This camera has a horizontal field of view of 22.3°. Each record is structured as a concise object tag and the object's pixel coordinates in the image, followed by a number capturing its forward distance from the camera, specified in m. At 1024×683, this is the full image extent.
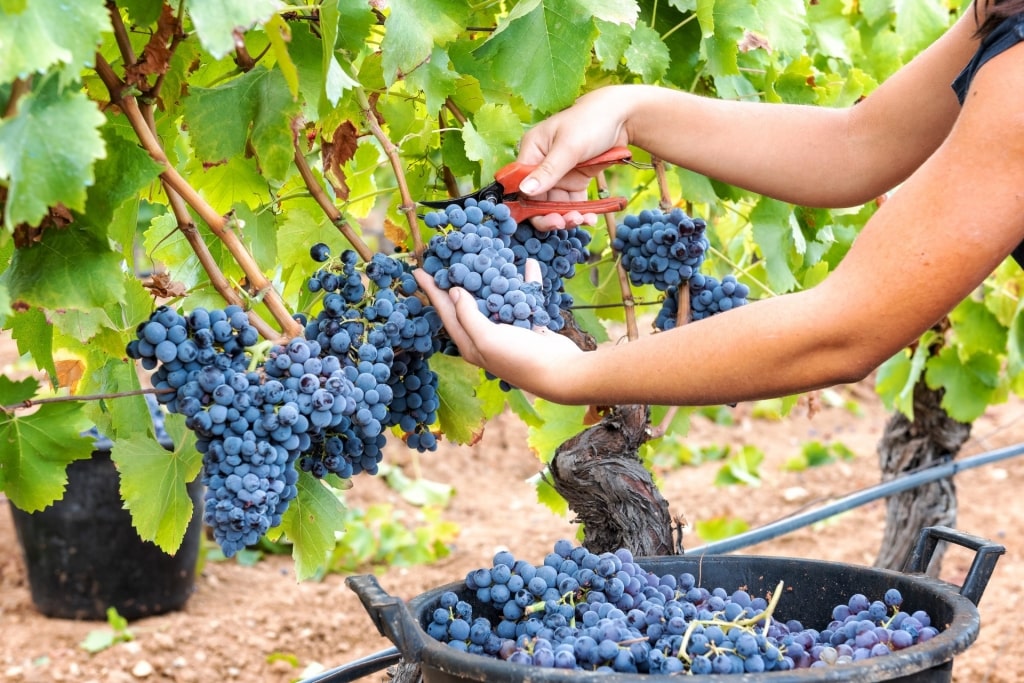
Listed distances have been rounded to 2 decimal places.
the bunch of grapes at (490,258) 2.31
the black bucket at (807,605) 2.11
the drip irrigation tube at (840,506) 2.96
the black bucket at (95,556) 4.60
